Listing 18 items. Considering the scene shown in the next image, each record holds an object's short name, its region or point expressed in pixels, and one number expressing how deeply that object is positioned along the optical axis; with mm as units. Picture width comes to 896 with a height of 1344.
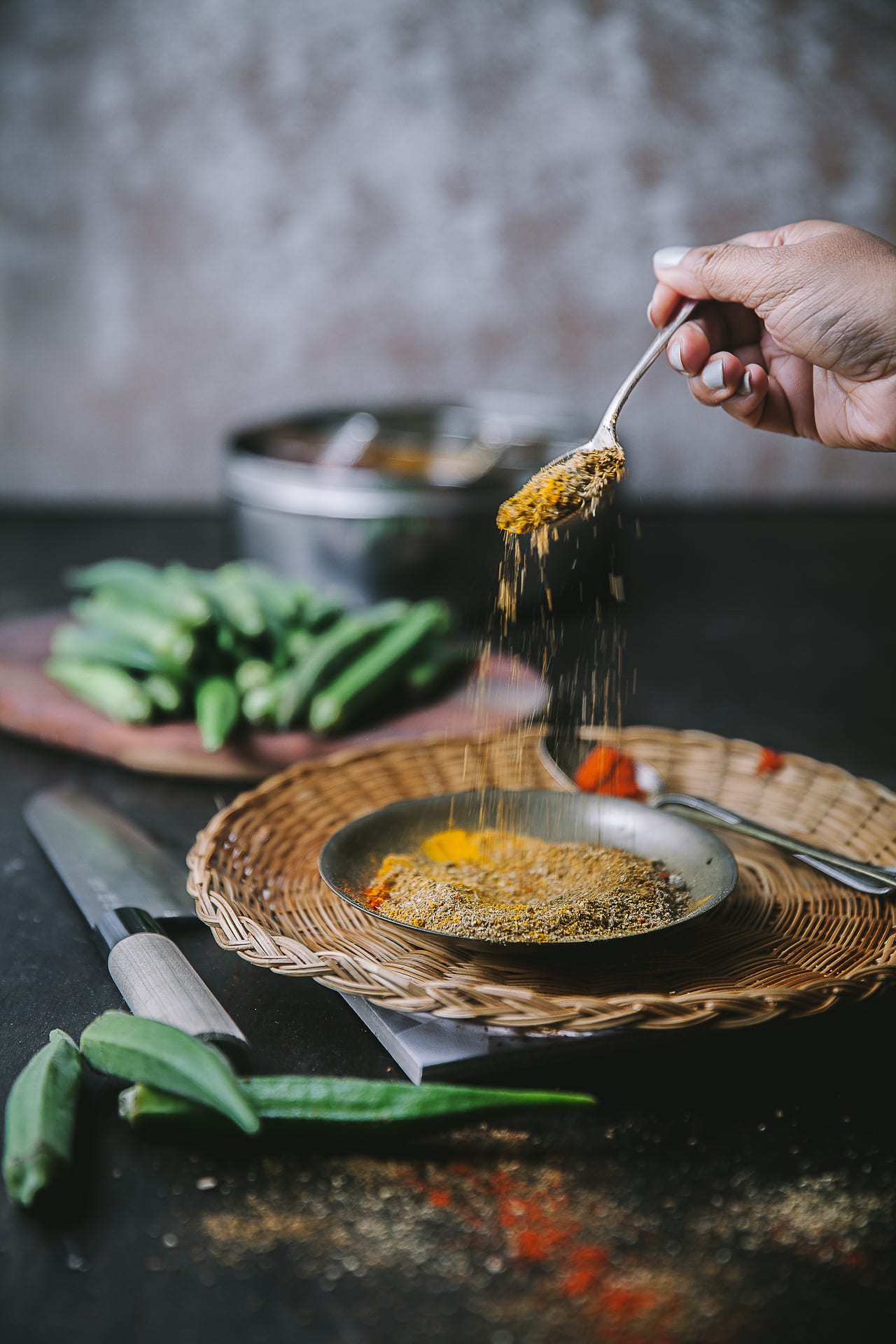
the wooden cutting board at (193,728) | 1551
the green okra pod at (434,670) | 1766
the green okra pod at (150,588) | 1652
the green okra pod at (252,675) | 1634
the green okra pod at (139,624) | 1628
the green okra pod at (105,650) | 1680
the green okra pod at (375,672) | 1617
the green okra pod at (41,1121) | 732
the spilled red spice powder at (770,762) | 1352
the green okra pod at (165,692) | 1616
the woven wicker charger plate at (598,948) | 829
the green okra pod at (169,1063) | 771
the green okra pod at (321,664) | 1612
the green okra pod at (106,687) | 1599
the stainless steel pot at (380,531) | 2090
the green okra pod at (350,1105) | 788
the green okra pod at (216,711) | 1519
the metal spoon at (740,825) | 1060
